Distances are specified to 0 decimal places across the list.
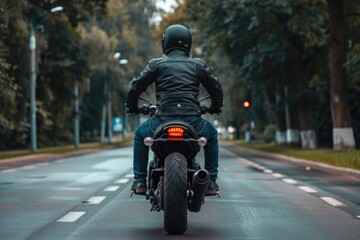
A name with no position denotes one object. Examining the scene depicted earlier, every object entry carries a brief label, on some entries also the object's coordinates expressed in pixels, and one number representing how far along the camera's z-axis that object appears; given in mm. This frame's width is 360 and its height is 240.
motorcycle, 8664
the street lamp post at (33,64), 39938
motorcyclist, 9344
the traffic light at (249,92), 40500
